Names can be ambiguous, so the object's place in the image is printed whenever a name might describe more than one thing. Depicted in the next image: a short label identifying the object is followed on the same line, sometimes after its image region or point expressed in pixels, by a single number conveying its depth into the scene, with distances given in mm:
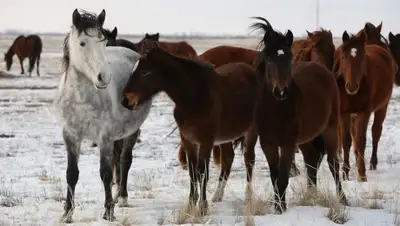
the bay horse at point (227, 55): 18875
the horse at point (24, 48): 67875
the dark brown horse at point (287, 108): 11141
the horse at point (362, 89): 15180
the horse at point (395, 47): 23241
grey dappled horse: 11273
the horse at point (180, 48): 24780
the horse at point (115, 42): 16469
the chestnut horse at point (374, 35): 20455
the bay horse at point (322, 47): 18016
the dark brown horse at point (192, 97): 11781
